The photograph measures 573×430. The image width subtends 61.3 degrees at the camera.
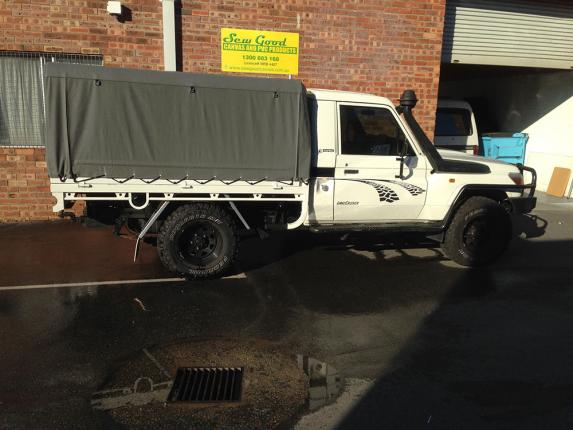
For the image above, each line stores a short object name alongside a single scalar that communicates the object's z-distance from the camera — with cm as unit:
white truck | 505
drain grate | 332
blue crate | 1286
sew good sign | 866
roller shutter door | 1034
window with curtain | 810
